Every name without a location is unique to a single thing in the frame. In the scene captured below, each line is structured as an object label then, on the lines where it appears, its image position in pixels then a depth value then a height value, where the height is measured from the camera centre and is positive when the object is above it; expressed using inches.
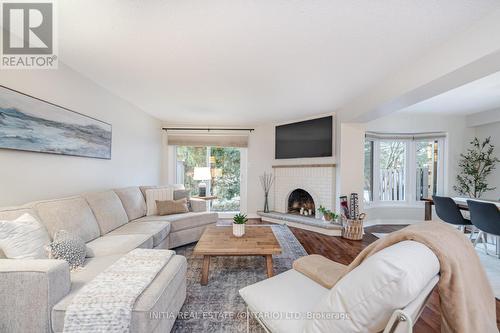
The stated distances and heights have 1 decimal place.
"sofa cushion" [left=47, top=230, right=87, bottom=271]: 58.3 -25.6
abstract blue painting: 68.2 +13.8
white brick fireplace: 161.5 -15.2
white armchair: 28.6 -19.5
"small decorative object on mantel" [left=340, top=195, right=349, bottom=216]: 142.7 -28.5
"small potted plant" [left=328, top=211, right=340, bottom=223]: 150.6 -38.1
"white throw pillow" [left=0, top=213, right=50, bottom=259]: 52.9 -20.9
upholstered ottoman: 44.6 -32.5
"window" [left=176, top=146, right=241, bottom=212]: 195.6 -6.8
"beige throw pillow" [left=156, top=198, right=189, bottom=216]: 127.3 -27.5
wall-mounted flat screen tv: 159.5 +22.1
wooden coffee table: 81.7 -34.4
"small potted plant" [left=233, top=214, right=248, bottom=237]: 97.1 -29.4
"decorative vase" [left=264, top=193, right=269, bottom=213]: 192.9 -36.1
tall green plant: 161.8 -0.8
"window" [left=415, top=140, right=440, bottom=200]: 178.1 -0.5
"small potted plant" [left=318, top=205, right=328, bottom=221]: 156.1 -35.5
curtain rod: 185.9 +32.2
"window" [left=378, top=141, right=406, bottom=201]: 180.1 -3.6
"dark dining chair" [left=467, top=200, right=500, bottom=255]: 98.7 -24.8
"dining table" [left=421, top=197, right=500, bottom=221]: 124.3 -24.7
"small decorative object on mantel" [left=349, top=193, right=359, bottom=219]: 140.7 -28.4
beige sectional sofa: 45.1 -30.8
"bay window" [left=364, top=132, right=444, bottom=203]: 177.5 -1.8
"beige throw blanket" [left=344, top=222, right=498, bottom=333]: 33.6 -19.5
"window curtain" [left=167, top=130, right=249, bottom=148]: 187.6 +23.3
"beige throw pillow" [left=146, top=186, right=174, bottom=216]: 130.0 -21.8
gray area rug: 63.0 -49.3
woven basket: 137.6 -42.9
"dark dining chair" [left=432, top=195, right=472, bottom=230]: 123.2 -27.8
